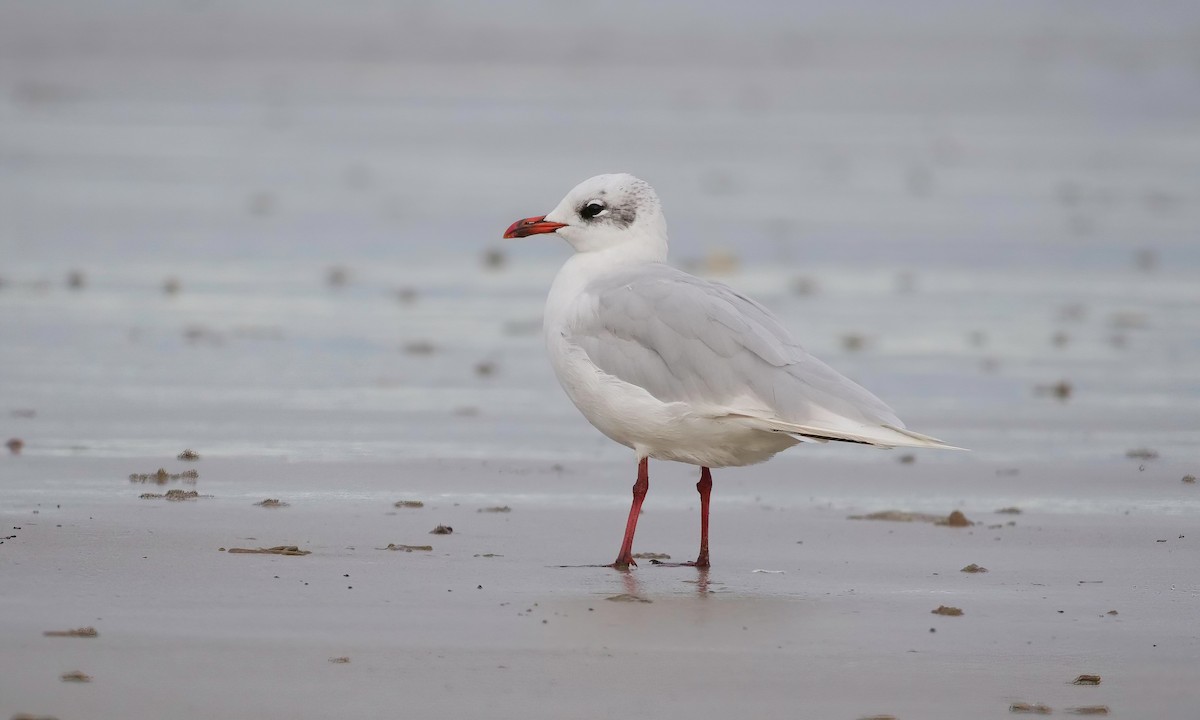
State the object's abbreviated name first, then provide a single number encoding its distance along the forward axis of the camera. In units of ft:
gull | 45.83
